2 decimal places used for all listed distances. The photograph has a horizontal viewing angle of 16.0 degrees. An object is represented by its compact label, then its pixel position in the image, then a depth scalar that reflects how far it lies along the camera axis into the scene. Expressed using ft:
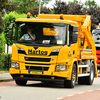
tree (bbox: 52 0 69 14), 178.81
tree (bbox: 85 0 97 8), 307.17
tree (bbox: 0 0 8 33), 68.64
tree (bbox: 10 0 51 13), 250.78
